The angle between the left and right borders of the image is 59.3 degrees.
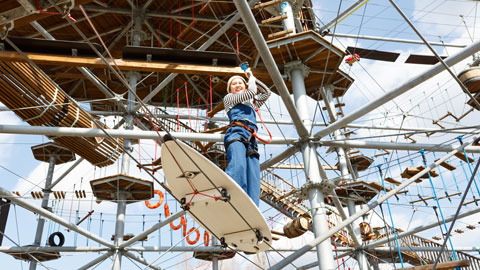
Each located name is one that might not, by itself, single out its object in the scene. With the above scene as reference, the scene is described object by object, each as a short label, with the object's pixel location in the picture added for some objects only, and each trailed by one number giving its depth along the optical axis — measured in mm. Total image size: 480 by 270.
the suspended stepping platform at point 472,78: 7582
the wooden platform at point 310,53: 8070
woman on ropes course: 4500
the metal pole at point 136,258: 12428
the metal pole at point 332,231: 6119
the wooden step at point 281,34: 8359
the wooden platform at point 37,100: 8617
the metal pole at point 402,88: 5785
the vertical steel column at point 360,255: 13773
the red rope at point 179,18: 14159
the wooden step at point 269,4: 9189
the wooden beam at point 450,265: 5266
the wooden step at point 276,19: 8961
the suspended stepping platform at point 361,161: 20016
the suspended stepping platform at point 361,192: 14195
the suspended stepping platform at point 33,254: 13672
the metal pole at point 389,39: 15602
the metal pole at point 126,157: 12062
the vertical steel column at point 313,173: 6926
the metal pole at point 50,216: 8197
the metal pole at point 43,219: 14820
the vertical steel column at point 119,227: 12070
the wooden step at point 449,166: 15511
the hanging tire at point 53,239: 13977
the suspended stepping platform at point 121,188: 12391
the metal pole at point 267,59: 4530
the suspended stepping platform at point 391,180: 16547
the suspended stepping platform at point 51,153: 16234
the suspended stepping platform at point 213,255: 15445
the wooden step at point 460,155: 10883
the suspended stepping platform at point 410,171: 14599
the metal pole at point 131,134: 7650
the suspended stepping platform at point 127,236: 16630
